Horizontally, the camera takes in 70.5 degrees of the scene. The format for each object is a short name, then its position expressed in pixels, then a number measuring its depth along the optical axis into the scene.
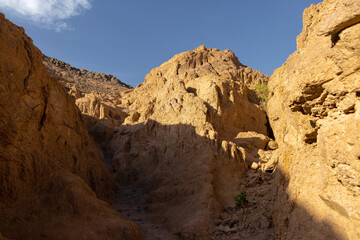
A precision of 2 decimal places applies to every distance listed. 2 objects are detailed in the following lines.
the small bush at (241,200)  11.61
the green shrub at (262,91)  23.09
